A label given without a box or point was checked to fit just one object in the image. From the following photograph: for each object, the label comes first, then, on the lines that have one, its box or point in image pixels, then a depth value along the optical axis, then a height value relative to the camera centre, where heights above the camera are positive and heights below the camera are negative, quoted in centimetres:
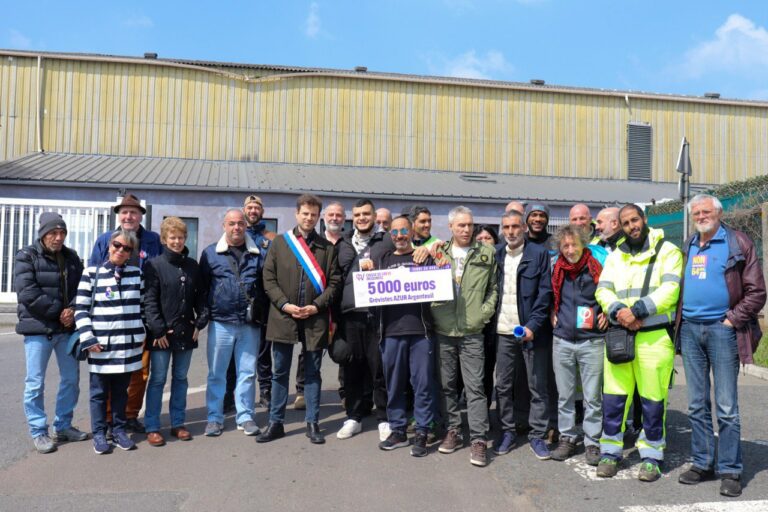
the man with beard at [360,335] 535 -65
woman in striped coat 492 -59
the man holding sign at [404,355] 502 -76
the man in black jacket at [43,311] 491 -42
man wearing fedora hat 542 +10
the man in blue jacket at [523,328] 491 -50
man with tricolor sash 524 -36
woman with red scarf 469 -56
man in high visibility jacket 434 -43
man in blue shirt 416 -40
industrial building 2028 +546
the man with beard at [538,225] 572 +43
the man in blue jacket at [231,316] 540 -48
